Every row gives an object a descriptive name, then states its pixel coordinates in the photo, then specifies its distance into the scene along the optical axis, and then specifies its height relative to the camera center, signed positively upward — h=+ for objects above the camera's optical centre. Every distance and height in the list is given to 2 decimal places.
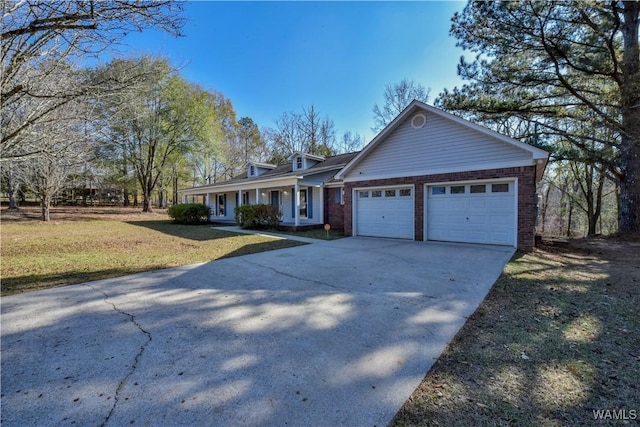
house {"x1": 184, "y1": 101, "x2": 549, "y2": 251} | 8.86 +0.68
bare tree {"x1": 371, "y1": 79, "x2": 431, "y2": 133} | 24.25 +8.91
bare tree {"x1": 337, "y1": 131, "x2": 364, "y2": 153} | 30.94 +6.50
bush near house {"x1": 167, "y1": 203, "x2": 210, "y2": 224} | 18.47 -0.52
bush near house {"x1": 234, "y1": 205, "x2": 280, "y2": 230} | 14.83 -0.62
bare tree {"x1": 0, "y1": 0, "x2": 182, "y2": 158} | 3.91 +2.59
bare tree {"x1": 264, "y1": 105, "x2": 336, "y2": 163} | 30.22 +7.60
